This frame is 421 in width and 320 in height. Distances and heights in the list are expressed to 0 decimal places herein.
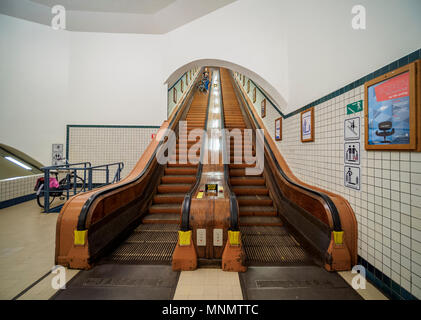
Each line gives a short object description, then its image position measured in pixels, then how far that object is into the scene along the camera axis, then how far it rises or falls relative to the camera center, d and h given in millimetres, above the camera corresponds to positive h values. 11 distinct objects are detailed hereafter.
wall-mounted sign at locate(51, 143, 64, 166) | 5227 +174
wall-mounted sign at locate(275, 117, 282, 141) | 4402 +764
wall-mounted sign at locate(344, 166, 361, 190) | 2160 -203
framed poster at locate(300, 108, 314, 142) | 3041 +610
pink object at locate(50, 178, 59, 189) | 4357 -540
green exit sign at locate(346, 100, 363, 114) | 2123 +635
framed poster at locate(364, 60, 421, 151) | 1523 +461
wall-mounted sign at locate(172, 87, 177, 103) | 6433 +2309
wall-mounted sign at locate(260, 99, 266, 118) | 5656 +1627
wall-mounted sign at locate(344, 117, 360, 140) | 2160 +384
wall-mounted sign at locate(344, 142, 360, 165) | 2156 +94
